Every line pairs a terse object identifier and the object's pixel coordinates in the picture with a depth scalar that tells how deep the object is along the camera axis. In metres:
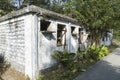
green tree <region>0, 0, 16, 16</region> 11.12
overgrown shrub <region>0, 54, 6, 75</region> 5.01
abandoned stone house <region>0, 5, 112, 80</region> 4.08
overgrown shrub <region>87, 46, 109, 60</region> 6.75
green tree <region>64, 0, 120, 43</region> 6.90
